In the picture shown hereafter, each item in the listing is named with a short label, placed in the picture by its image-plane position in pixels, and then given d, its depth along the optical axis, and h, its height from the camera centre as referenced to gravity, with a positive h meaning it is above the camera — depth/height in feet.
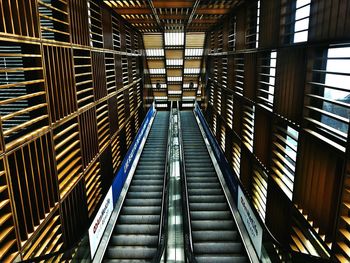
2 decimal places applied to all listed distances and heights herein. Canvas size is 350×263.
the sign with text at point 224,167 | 23.05 -9.44
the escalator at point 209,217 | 20.37 -13.26
